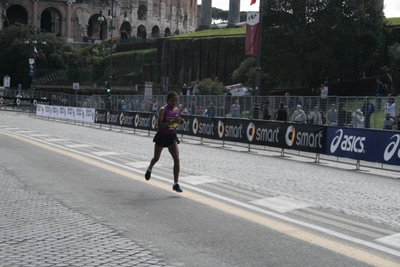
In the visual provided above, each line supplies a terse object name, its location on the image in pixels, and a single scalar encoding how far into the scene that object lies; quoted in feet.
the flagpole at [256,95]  92.22
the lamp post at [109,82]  165.47
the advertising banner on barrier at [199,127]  93.16
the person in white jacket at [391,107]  69.26
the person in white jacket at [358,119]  72.74
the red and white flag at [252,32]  96.07
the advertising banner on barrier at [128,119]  114.21
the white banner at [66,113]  149.18
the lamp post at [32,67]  241.12
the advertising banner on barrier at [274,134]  69.82
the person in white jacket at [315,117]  79.77
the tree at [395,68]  136.56
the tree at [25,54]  302.45
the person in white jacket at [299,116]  82.89
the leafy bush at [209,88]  173.78
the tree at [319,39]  153.58
